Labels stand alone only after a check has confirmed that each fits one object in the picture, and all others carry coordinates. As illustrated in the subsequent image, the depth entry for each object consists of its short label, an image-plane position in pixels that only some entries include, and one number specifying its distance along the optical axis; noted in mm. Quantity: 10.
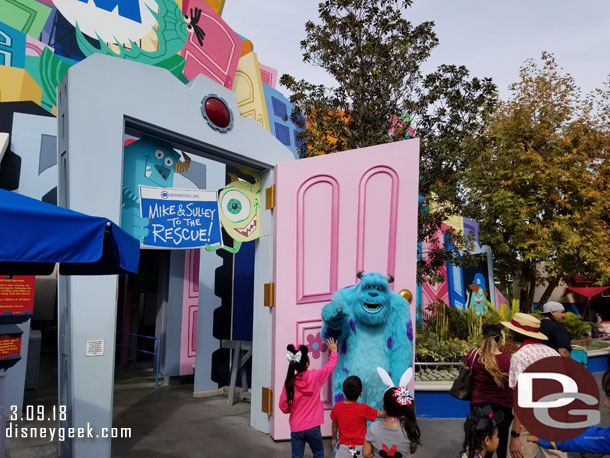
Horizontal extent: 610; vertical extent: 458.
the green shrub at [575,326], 11898
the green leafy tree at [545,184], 12500
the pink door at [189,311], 9008
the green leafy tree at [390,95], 7938
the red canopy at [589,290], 19650
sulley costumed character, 4820
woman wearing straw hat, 3531
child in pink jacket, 3744
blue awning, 2436
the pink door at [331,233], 5581
